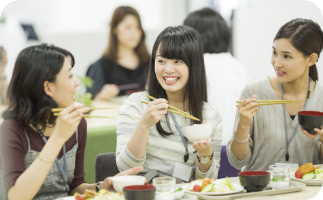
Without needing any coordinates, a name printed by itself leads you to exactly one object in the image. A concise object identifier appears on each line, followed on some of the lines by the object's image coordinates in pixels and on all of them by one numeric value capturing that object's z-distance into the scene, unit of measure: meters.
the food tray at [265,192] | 2.74
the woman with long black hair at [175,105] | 3.17
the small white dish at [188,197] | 2.76
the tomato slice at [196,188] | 2.79
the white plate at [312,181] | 2.93
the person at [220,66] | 4.30
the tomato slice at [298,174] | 2.99
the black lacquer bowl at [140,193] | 2.58
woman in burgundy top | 2.77
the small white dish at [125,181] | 2.68
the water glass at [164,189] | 2.67
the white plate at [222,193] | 2.76
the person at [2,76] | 4.36
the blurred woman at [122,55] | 6.92
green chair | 3.97
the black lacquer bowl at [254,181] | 2.77
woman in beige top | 3.28
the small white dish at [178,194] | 2.73
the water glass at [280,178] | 2.86
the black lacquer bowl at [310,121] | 3.01
